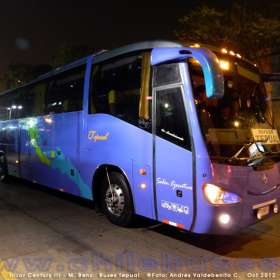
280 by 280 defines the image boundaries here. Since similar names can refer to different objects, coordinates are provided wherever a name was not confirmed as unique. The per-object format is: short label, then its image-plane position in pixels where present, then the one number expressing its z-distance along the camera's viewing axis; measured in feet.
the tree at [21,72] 117.37
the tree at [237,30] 46.60
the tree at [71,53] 84.38
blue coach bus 15.14
